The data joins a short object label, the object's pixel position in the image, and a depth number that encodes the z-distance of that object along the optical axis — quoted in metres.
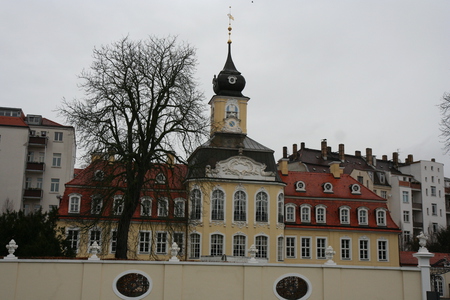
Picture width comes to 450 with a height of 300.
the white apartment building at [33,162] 51.59
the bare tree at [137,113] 28.61
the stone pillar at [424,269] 22.48
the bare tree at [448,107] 24.28
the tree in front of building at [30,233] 25.31
